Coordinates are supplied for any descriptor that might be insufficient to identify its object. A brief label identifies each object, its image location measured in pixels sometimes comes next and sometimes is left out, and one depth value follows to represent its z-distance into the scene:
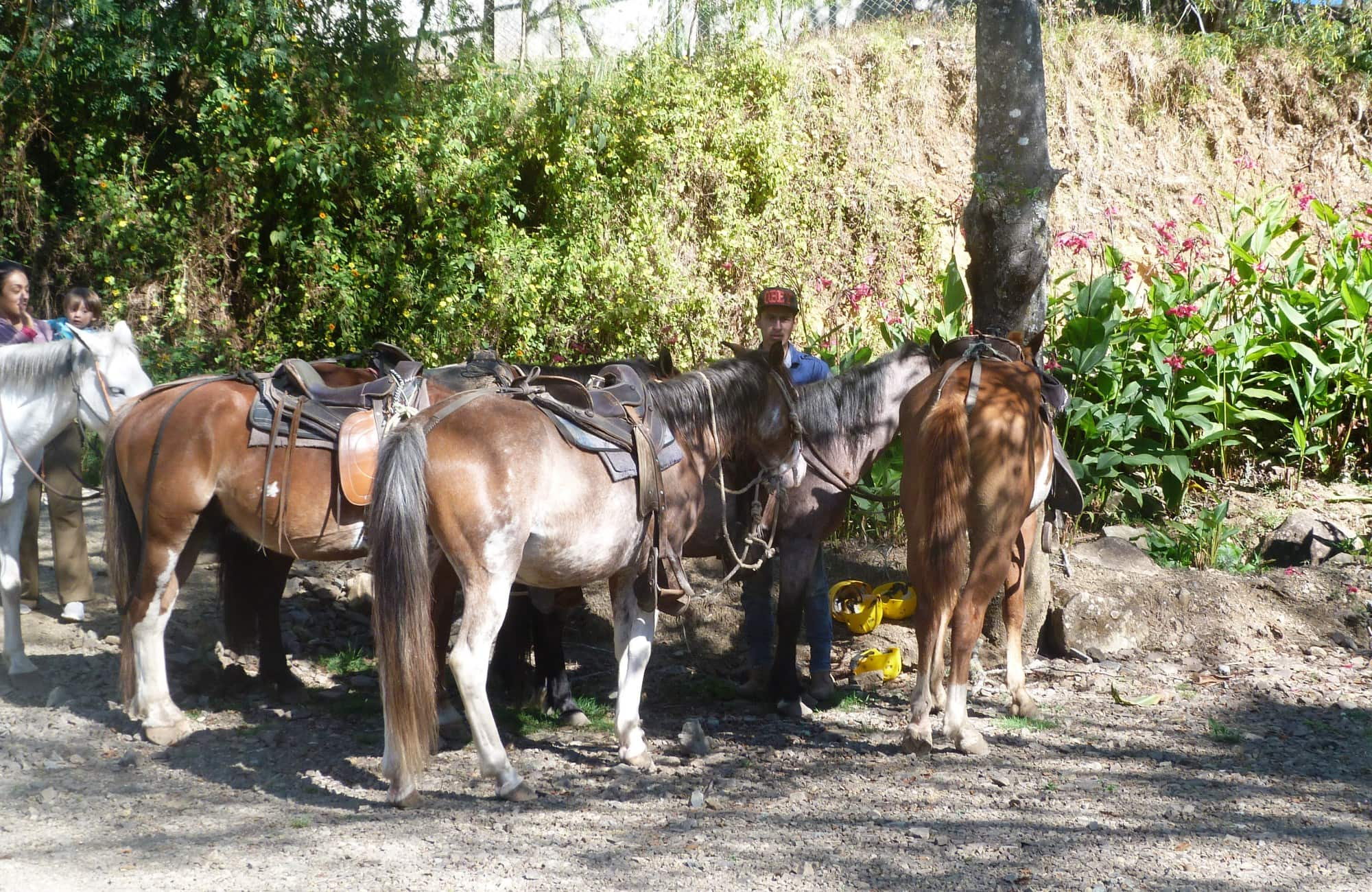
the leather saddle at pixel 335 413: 4.66
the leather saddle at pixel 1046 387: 5.05
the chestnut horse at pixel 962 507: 4.46
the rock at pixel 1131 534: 7.12
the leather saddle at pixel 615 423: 4.25
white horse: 5.16
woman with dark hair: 5.59
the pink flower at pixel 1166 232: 7.60
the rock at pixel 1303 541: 6.85
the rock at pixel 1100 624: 6.18
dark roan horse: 5.32
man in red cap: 5.59
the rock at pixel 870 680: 5.82
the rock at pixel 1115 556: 6.74
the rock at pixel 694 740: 4.70
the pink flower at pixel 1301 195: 7.60
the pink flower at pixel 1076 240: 7.05
